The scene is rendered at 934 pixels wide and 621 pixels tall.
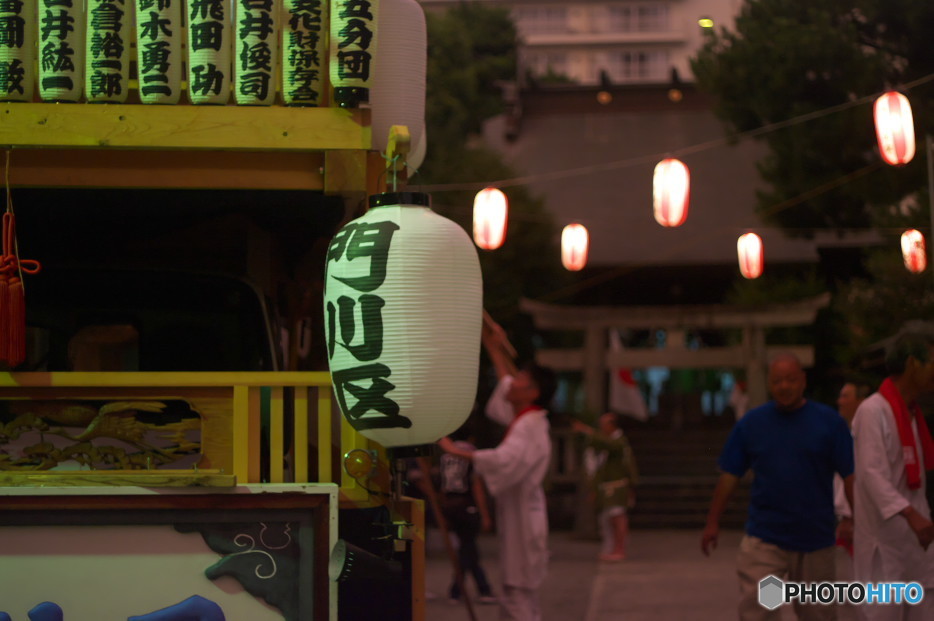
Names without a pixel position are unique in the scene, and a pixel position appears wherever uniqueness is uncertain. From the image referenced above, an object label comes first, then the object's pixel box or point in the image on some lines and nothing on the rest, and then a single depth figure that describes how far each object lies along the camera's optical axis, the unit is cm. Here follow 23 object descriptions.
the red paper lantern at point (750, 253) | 1566
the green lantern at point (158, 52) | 462
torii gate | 1741
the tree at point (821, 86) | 1539
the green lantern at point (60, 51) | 459
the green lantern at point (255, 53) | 462
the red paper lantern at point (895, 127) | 1112
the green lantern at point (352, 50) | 454
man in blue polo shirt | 543
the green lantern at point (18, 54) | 459
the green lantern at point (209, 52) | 463
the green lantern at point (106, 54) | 461
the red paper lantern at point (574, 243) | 1614
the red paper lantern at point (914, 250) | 1300
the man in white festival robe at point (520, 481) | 680
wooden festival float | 411
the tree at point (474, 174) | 1975
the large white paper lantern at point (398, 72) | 526
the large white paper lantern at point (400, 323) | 410
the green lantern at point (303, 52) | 464
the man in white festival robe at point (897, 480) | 543
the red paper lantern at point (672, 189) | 1338
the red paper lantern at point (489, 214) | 1417
